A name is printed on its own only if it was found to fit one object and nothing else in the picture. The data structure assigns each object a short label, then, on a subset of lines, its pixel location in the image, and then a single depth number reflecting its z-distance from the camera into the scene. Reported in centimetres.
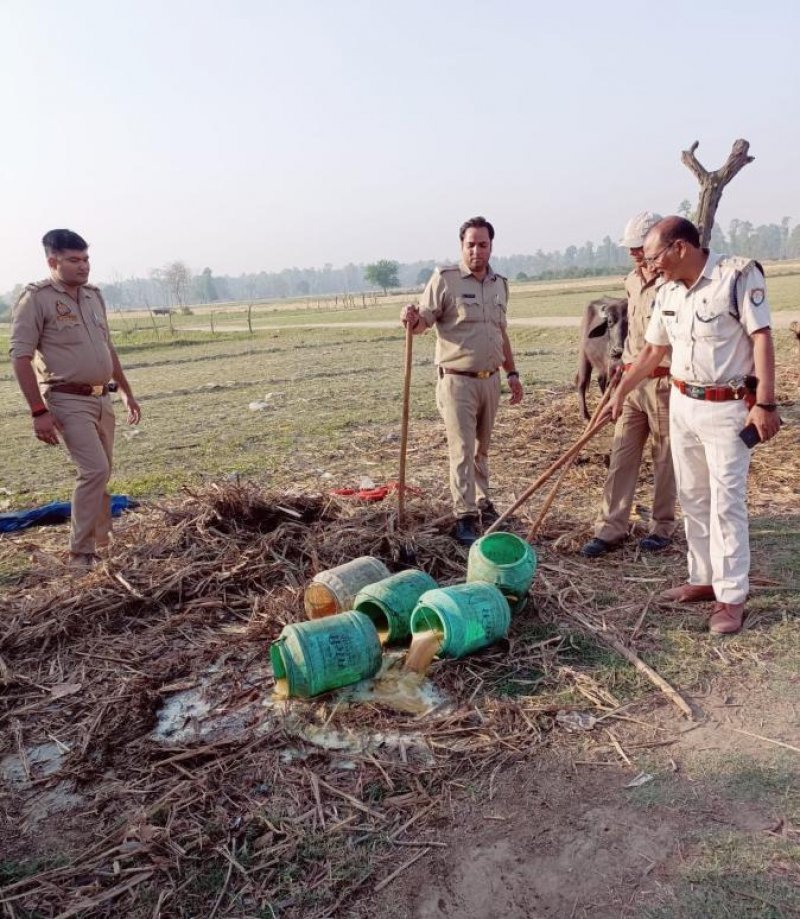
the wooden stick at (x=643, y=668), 313
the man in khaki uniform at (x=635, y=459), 480
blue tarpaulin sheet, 605
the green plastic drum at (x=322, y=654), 312
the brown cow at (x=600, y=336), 648
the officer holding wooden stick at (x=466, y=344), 506
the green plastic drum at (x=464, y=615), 334
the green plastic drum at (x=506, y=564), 374
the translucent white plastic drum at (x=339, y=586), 376
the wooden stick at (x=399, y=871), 230
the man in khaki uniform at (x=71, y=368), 461
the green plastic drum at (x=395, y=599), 357
